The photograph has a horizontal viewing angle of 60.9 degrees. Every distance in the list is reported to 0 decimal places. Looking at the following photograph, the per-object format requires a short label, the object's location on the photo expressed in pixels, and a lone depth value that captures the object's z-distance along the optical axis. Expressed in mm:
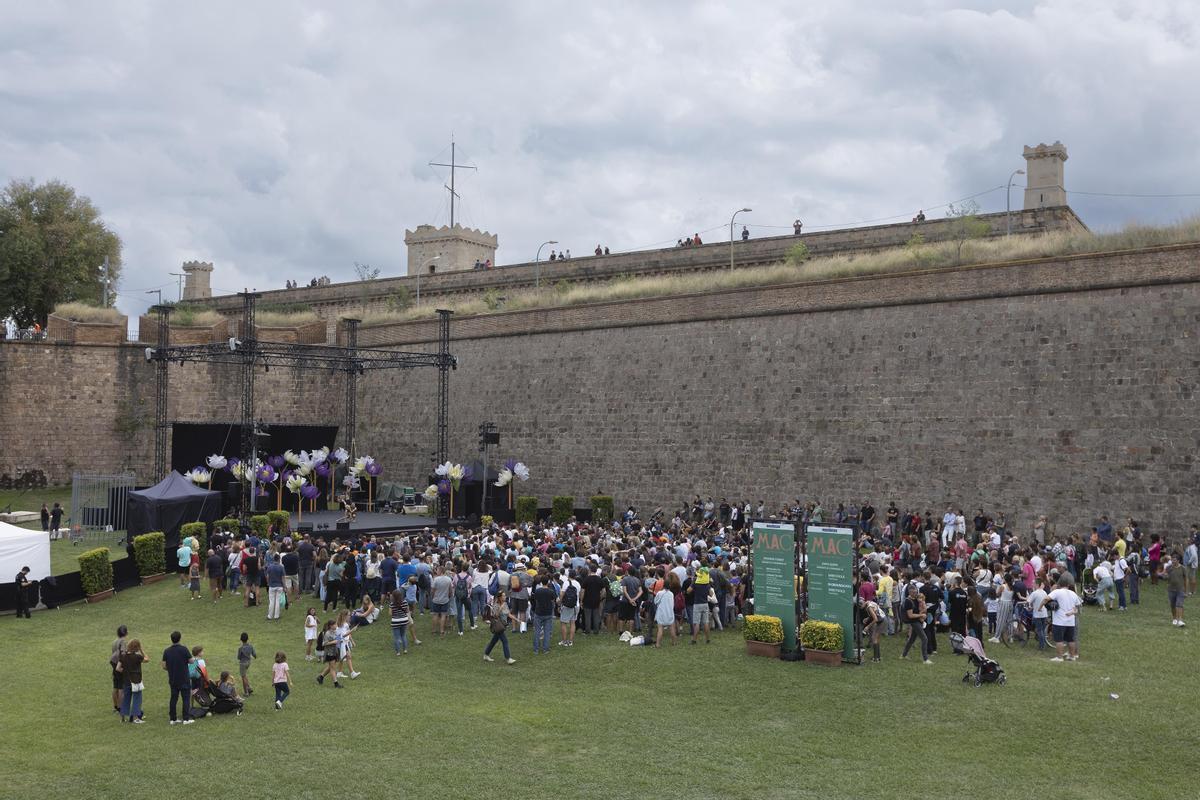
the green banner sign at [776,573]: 15055
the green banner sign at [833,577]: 14492
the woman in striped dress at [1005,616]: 15469
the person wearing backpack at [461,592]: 17188
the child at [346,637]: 13922
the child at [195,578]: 20969
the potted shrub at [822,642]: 14398
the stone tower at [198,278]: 62438
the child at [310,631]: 15262
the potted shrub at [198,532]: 24297
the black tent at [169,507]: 26422
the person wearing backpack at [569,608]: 16062
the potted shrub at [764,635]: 14930
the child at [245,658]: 13211
